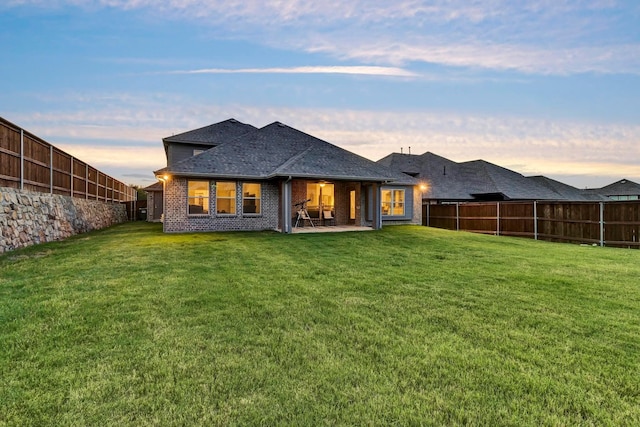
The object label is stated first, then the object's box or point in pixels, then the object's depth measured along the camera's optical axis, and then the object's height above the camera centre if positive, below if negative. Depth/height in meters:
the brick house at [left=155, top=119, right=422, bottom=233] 13.71 +1.30
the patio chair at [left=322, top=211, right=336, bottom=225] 16.77 -0.36
